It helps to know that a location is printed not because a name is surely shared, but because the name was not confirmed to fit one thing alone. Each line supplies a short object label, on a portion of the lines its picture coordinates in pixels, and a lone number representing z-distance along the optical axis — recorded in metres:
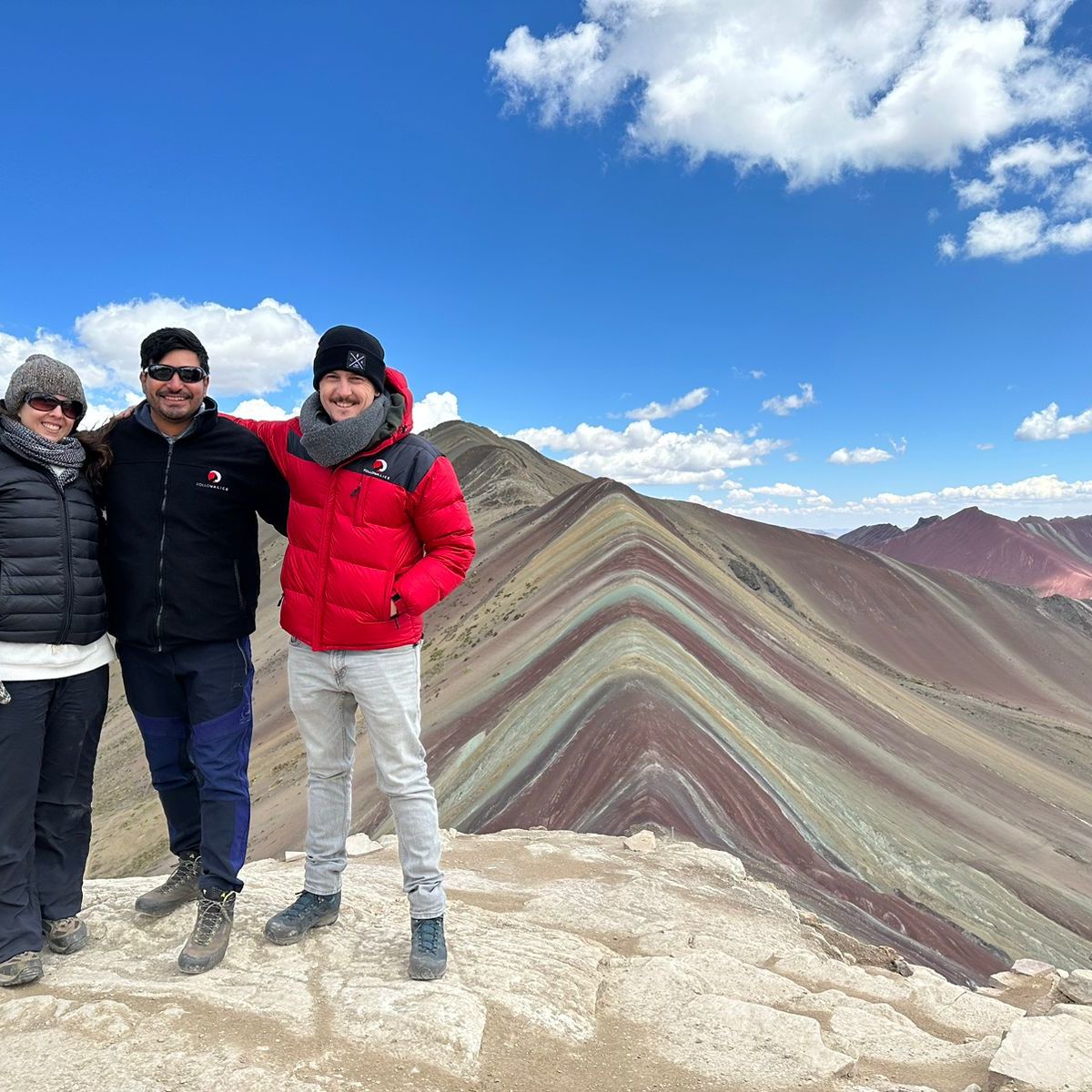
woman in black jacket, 3.39
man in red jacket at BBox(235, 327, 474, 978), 3.60
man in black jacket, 3.65
